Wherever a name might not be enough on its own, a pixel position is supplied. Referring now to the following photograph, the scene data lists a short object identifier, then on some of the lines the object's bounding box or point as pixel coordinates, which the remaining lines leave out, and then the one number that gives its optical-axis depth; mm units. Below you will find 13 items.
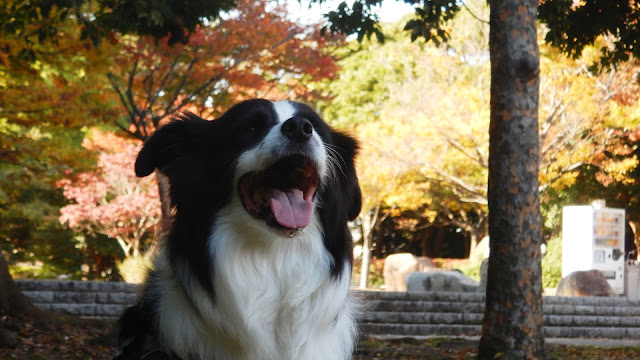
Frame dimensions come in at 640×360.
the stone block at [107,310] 9625
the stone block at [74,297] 9672
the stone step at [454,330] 10086
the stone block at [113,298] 9797
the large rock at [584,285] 13859
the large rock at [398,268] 19750
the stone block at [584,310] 11297
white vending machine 18219
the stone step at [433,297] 10828
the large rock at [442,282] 14703
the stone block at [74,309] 9469
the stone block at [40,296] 9484
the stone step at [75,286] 9781
